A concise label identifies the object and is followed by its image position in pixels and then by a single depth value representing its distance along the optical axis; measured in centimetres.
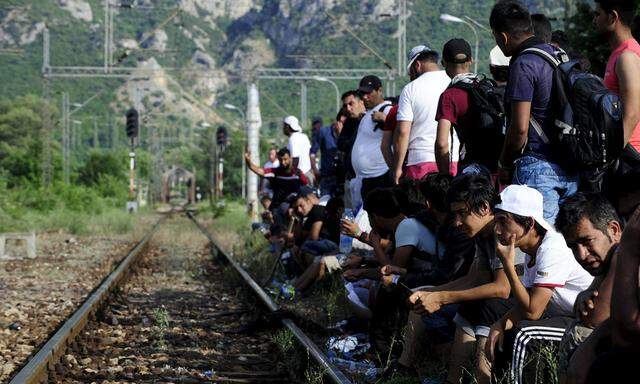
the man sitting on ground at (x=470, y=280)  540
